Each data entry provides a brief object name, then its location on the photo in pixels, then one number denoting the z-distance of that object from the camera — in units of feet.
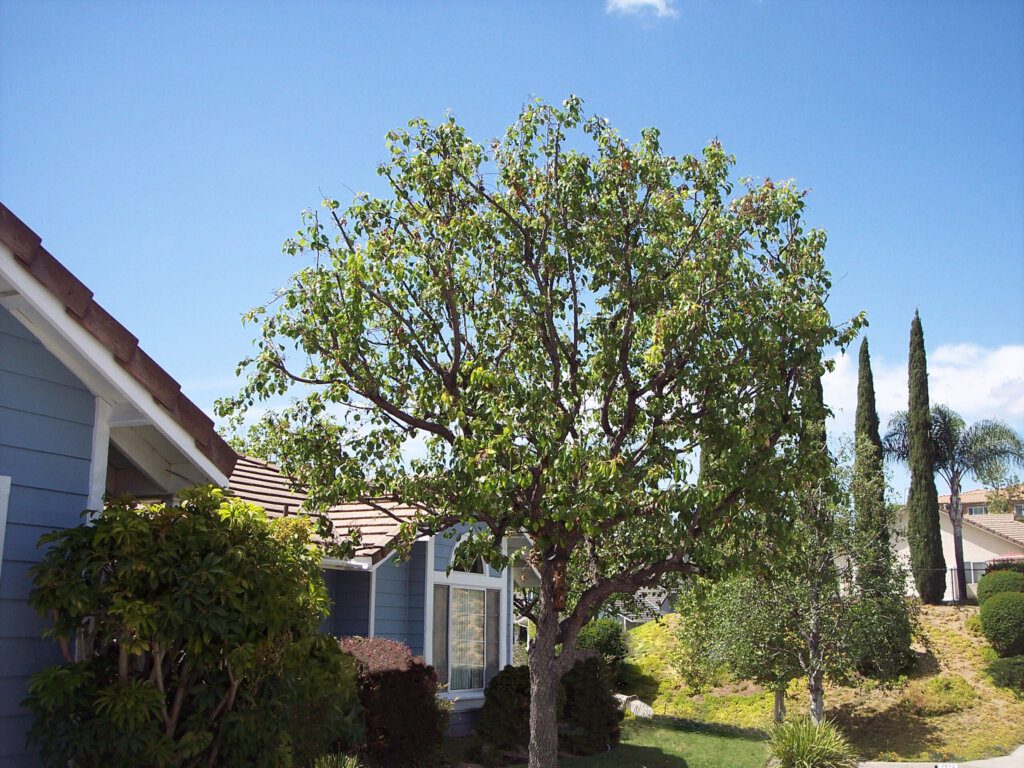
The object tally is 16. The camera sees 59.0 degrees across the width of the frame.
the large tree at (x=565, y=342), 35.86
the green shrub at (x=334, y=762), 32.26
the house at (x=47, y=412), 19.34
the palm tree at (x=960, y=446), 131.85
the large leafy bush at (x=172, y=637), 18.78
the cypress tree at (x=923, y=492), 113.50
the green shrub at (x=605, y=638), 96.68
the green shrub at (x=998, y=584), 94.84
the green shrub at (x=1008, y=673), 81.66
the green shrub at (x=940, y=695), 79.15
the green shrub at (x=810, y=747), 46.21
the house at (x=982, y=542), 146.51
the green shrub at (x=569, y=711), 52.60
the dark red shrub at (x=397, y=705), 41.42
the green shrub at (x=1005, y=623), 88.02
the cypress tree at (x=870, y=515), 70.90
